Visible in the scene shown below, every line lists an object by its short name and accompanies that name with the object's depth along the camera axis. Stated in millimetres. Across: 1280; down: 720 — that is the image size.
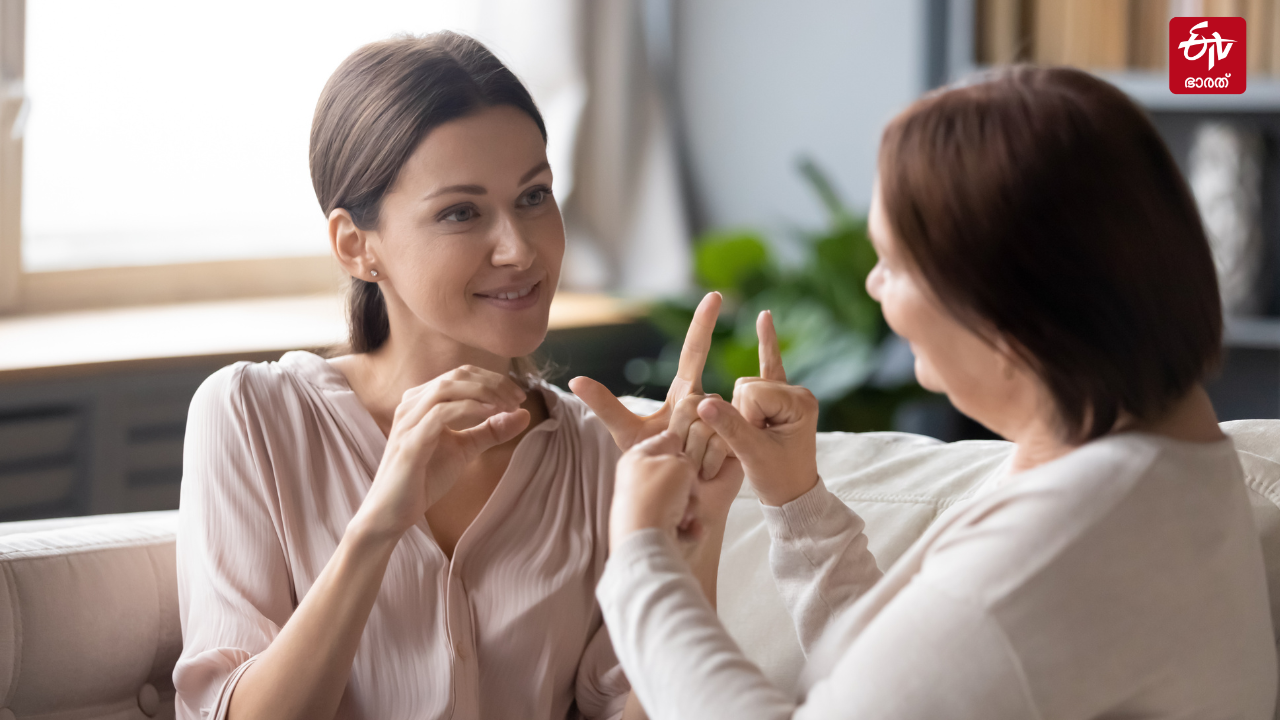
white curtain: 3618
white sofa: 1815
